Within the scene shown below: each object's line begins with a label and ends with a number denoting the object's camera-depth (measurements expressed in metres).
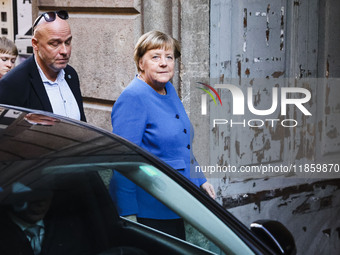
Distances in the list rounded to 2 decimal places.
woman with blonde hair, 6.52
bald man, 6.68
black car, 4.19
